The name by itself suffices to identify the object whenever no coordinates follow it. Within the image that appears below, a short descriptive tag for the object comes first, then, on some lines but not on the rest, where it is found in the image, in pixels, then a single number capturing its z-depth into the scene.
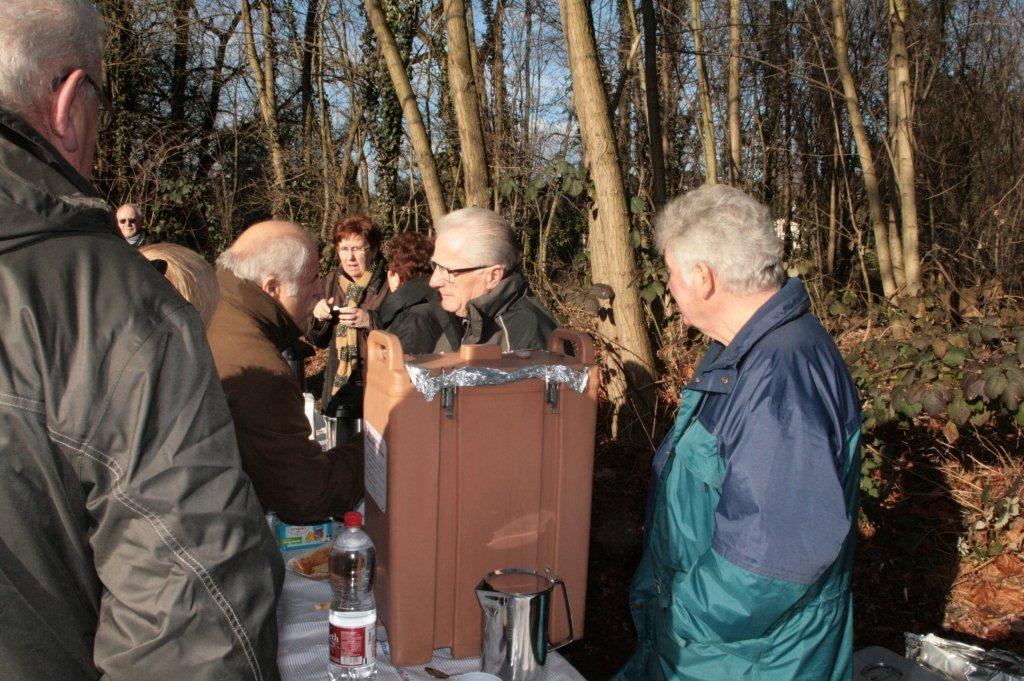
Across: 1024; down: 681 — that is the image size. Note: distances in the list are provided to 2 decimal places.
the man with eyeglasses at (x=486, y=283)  2.65
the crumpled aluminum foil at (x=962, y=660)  1.89
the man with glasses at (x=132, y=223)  5.48
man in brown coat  1.82
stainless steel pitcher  1.40
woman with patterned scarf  4.55
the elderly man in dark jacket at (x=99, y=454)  0.92
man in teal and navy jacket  1.41
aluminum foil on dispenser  1.45
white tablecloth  1.49
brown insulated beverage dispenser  1.48
